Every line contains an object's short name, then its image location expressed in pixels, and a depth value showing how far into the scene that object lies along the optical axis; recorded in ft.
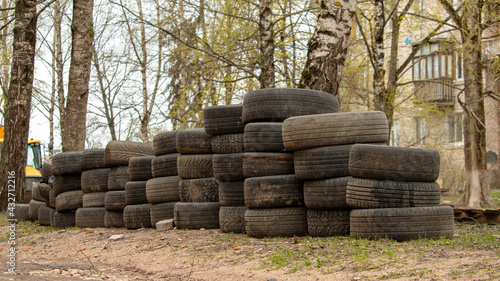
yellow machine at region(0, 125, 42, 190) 72.69
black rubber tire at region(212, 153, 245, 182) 23.25
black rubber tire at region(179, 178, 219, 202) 25.38
